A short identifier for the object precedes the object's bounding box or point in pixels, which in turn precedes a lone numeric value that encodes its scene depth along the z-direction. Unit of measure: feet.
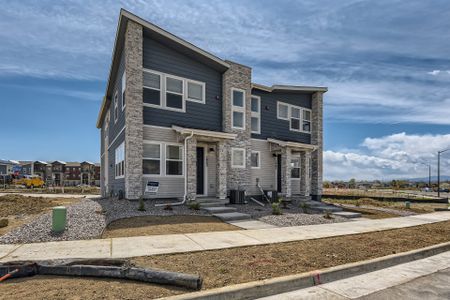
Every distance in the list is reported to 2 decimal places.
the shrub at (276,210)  40.78
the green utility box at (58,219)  25.73
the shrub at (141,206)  36.05
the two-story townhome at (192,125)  41.42
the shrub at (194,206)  39.52
